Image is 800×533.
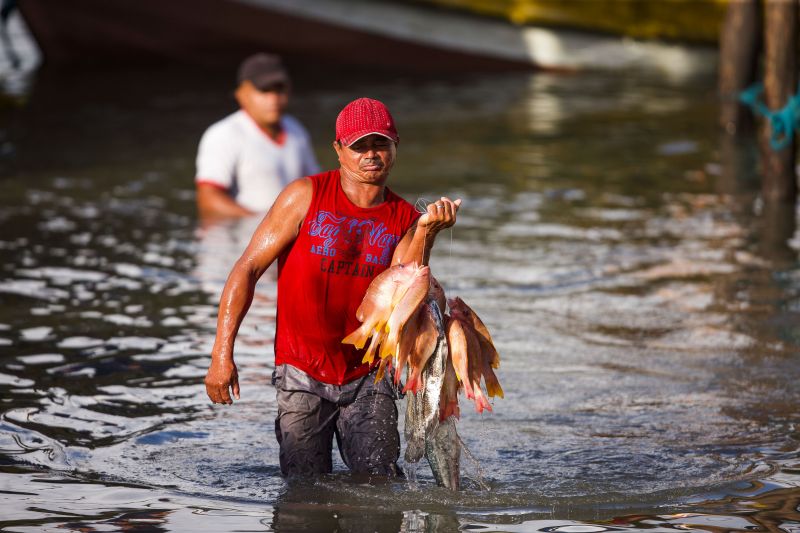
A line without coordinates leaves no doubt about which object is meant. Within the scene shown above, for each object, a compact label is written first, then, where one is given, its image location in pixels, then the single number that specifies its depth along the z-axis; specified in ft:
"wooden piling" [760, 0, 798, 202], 81.00
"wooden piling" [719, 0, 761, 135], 113.60
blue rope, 79.65
